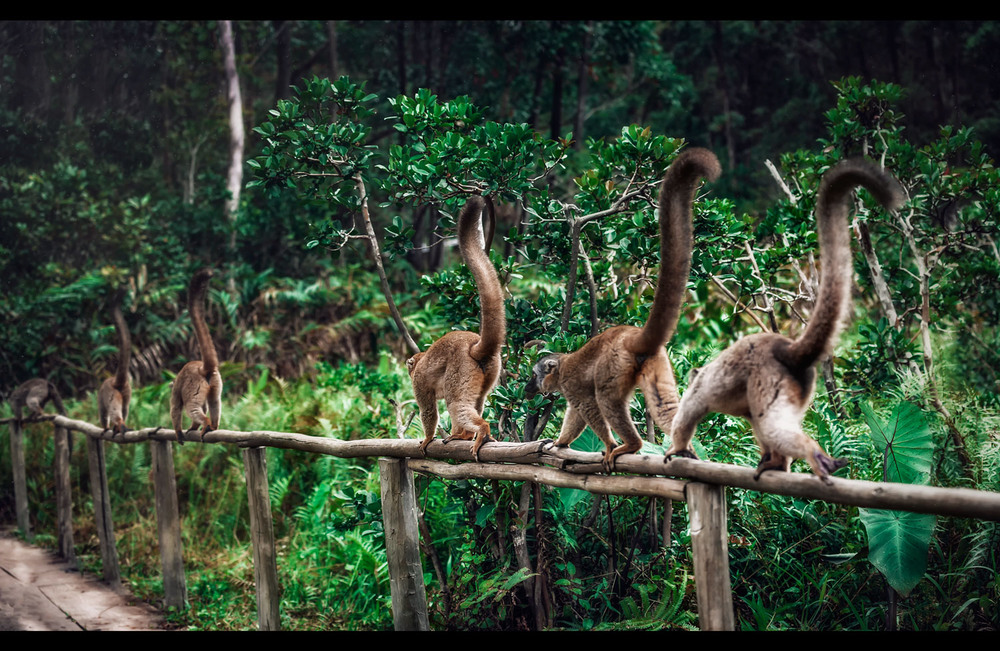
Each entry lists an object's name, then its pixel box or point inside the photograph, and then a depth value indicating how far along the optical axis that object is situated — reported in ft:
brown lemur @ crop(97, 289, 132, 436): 22.07
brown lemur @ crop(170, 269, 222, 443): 18.42
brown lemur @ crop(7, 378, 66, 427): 27.20
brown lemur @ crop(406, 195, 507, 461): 11.62
